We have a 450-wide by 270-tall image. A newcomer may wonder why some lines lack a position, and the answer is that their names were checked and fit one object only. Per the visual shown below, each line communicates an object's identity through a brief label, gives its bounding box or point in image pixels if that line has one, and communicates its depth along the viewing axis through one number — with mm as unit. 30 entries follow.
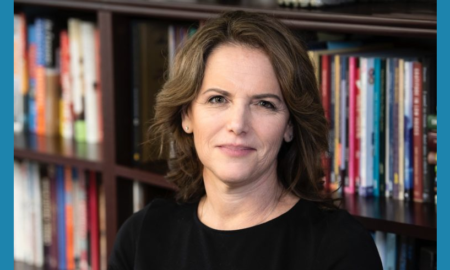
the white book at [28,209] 2737
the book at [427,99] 2129
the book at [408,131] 2145
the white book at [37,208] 2725
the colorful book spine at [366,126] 2179
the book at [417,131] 2138
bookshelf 2094
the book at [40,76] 2644
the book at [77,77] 2597
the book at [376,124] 2173
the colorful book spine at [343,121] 2200
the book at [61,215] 2690
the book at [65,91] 2623
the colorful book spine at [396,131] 2156
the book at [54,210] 2703
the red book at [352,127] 2191
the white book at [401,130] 2152
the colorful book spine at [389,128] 2163
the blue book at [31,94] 2664
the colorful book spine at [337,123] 2205
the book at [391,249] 2199
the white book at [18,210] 2749
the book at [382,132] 2169
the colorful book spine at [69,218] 2678
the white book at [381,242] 2204
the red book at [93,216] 2640
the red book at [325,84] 2214
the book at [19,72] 2671
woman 1985
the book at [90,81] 2578
